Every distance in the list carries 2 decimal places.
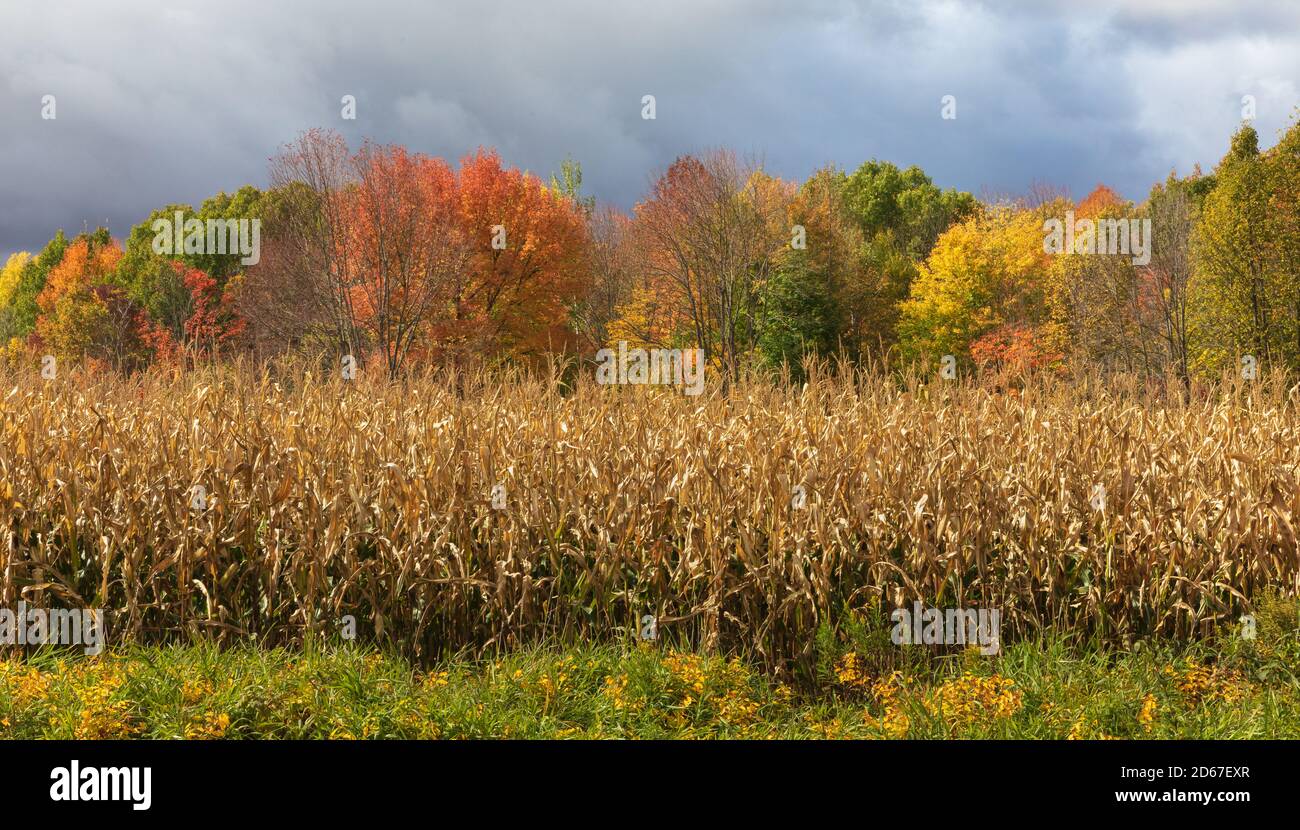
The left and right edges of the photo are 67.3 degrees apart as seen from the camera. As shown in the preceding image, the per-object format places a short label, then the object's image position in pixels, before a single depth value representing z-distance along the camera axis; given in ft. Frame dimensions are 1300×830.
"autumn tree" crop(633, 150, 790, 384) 104.99
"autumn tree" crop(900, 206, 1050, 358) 124.67
